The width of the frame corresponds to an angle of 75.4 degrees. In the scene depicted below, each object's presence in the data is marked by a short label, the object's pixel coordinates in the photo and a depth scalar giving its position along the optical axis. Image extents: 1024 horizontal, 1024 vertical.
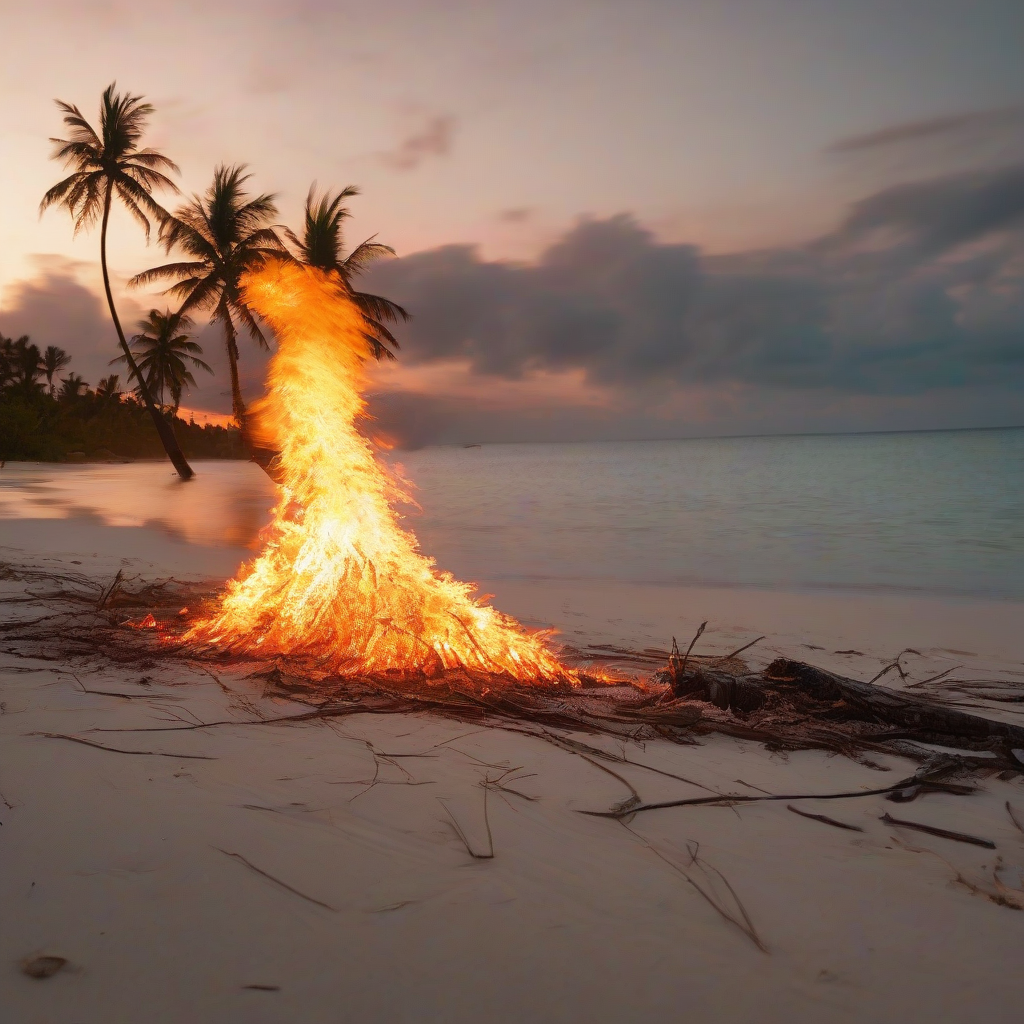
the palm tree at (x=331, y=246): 22.81
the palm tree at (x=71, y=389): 68.62
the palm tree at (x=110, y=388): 67.56
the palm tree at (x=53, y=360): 65.25
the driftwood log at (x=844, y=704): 3.86
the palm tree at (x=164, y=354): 41.94
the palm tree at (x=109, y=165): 25.67
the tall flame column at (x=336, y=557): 5.03
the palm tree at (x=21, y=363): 55.34
